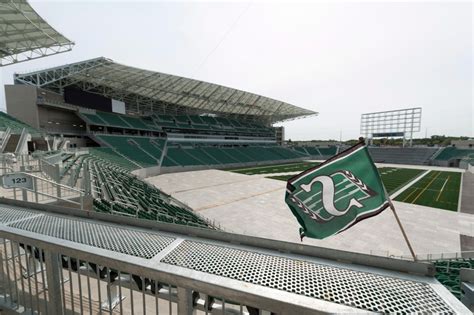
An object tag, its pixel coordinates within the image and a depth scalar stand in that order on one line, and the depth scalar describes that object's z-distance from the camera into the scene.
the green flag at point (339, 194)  3.30
